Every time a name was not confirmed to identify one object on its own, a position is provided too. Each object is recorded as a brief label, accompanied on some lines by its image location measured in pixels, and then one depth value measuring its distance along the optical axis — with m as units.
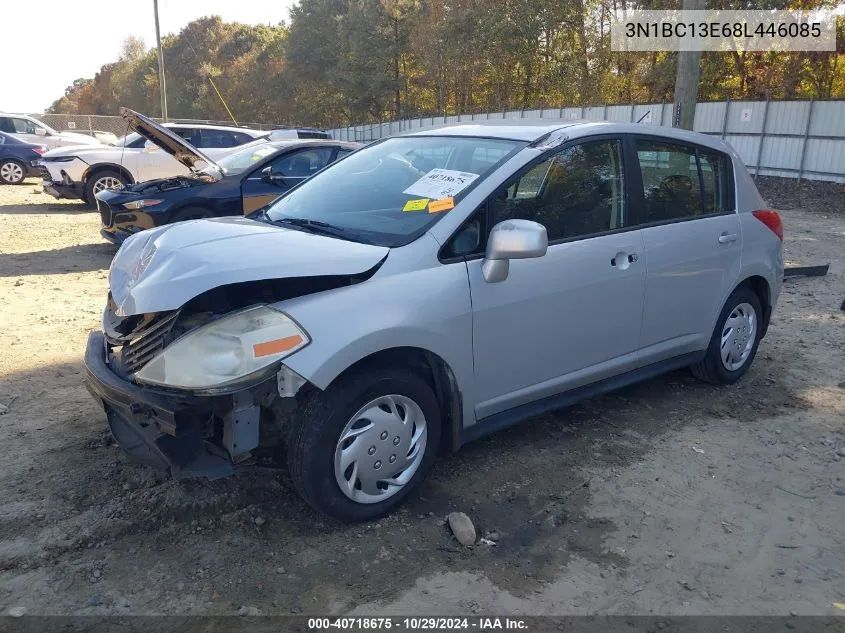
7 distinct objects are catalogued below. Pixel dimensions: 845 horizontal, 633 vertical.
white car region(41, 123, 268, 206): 12.32
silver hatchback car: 2.83
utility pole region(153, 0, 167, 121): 26.88
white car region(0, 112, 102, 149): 17.81
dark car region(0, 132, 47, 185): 17.72
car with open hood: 8.07
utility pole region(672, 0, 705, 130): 12.40
